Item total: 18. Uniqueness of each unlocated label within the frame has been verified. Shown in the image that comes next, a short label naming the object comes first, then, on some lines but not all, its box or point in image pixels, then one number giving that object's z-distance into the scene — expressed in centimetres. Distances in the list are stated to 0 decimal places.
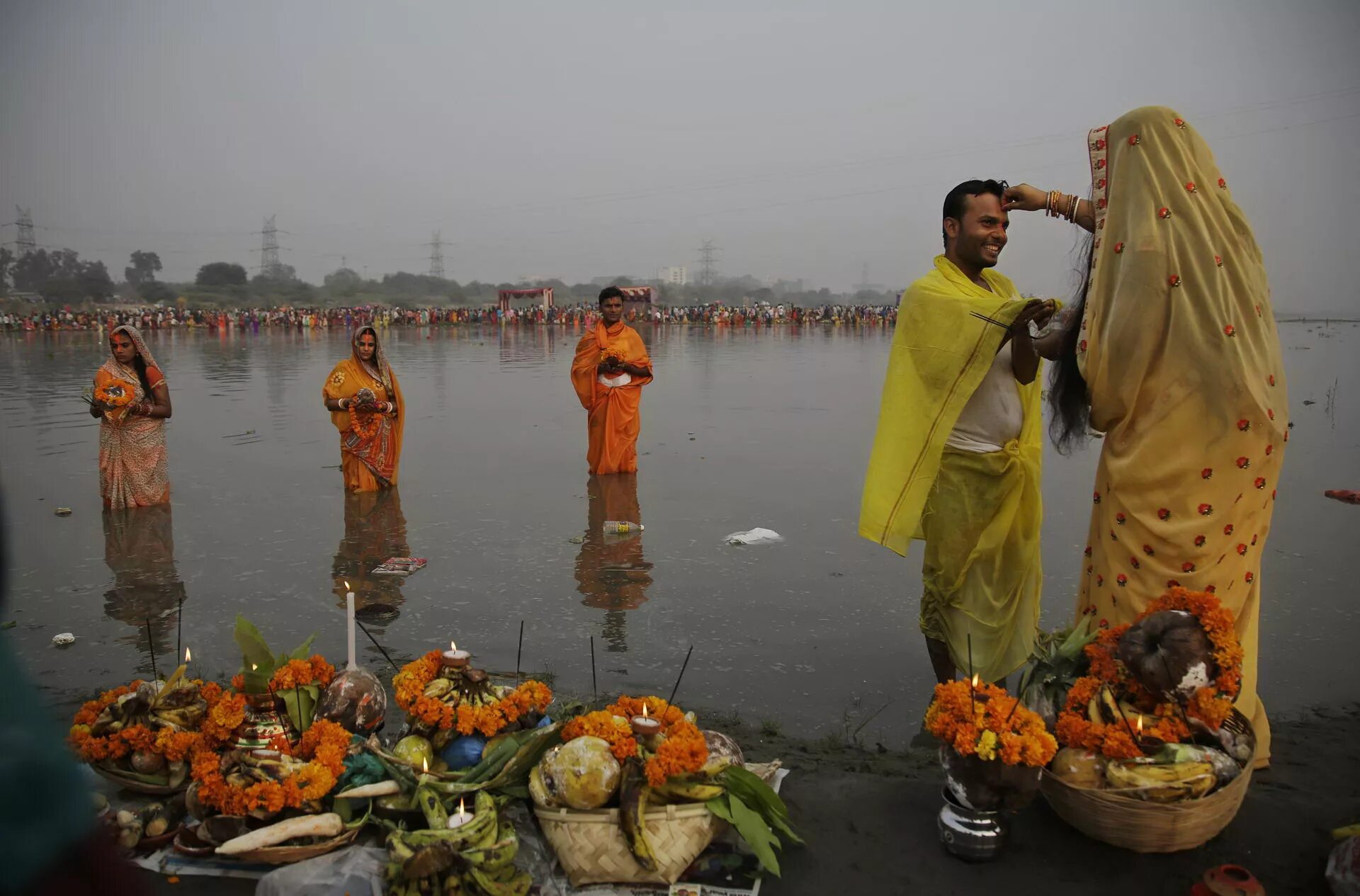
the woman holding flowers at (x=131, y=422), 796
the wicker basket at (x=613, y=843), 266
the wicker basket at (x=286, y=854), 265
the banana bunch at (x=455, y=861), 249
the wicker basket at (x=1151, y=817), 270
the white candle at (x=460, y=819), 267
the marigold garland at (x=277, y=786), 276
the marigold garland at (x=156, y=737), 303
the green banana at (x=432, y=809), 269
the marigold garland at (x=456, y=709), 301
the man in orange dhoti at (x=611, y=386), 962
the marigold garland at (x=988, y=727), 265
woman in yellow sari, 326
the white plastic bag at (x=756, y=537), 709
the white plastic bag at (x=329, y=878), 253
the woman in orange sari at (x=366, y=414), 876
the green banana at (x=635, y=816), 261
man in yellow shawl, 401
